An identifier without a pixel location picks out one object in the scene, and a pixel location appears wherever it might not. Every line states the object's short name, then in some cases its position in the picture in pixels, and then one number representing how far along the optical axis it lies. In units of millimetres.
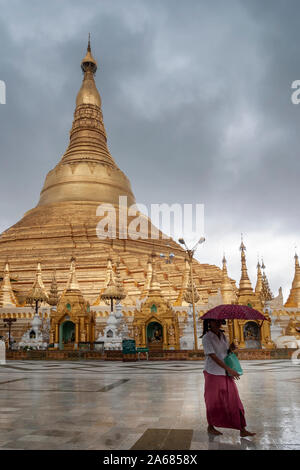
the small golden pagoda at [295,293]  33844
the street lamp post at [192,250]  20614
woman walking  4914
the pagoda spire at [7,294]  31580
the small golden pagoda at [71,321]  26062
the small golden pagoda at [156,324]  24984
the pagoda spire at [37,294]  28828
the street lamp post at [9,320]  25703
